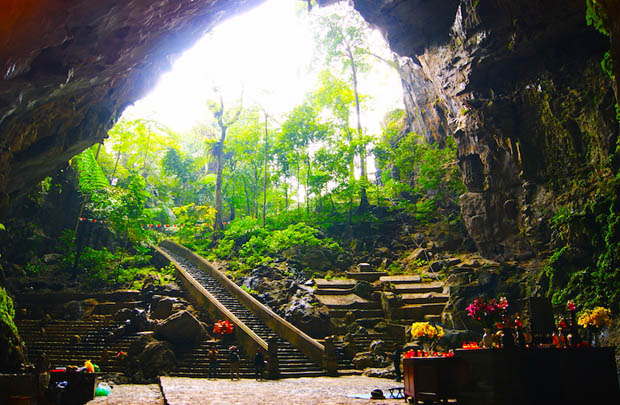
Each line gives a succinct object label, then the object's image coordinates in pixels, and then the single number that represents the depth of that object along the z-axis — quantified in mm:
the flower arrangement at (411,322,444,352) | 8445
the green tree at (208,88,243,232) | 32062
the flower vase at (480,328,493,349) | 6785
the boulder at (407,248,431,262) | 23862
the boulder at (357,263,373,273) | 23281
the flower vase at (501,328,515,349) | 6082
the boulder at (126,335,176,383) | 12852
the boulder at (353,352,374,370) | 14594
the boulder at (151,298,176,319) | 16719
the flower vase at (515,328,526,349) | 6134
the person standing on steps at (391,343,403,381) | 12296
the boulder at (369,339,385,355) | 15348
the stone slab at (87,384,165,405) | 8609
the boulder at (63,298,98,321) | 17202
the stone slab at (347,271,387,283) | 22162
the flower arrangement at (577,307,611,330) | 8344
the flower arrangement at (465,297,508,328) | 6980
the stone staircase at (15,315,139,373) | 13546
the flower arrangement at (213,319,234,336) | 14758
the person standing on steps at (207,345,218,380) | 12898
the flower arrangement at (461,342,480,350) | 6665
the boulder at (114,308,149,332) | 15516
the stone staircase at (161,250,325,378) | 13648
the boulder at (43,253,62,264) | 22508
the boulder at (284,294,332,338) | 16828
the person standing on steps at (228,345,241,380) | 12777
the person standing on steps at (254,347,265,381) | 12703
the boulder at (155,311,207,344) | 14523
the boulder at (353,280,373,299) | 19922
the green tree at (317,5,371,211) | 34059
